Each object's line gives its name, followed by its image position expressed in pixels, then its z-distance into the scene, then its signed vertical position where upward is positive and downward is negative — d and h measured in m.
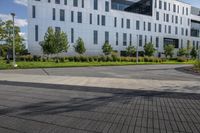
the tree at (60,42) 39.81 +3.33
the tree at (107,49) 53.59 +2.62
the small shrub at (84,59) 41.24 +0.01
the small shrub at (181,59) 53.12 +0.01
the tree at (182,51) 68.71 +2.66
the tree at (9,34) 45.59 +5.61
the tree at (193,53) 72.25 +2.12
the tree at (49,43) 39.19 +3.03
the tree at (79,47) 49.16 +2.85
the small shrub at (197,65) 21.52 -0.64
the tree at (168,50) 63.91 +2.80
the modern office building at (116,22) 50.44 +10.95
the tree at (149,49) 59.41 +2.87
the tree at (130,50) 58.92 +2.57
